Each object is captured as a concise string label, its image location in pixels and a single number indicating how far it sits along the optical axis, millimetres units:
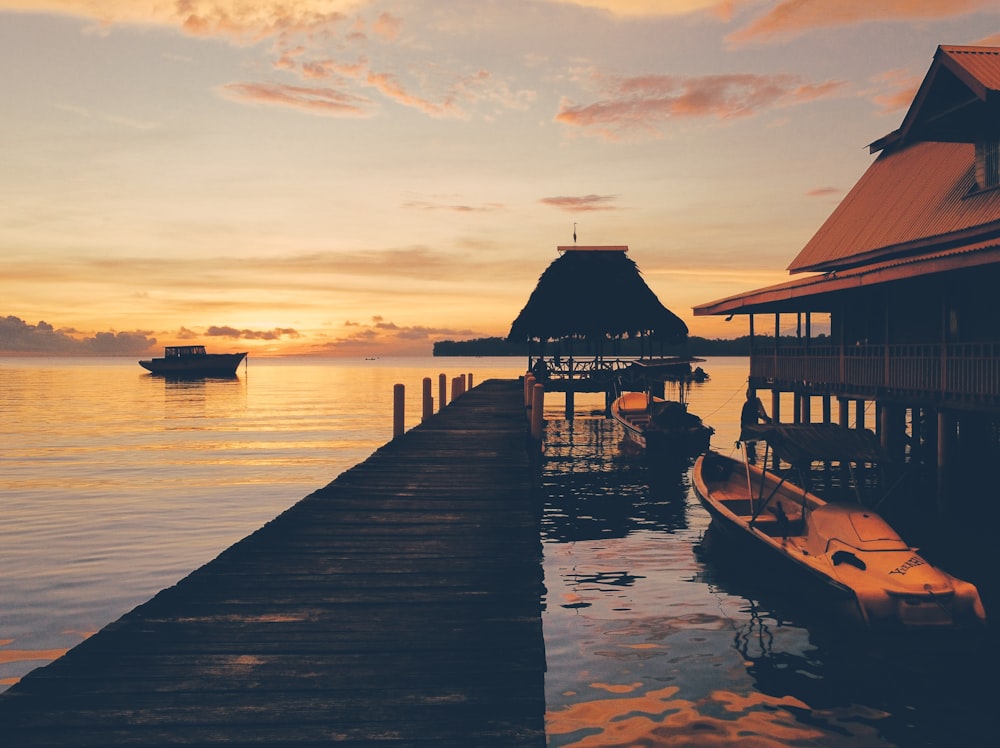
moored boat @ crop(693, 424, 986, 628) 9266
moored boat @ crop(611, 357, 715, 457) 27859
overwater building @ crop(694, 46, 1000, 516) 17203
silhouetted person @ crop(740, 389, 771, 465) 24422
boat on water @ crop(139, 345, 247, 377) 101562
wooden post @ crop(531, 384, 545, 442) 20891
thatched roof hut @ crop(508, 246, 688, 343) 42031
